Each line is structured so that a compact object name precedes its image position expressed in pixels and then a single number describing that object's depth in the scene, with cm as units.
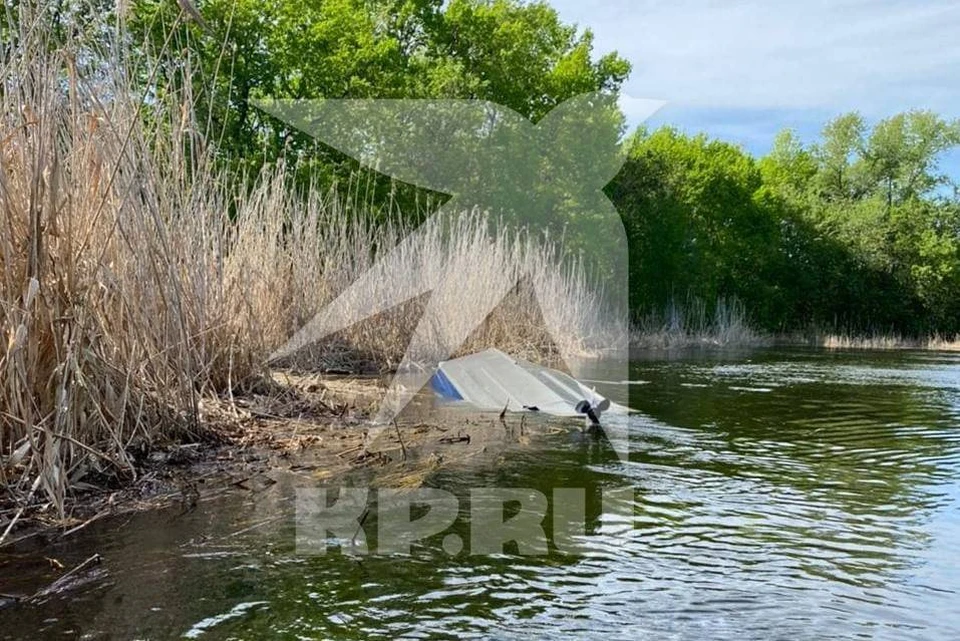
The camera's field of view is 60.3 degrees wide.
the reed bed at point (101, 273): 271
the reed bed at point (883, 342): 2499
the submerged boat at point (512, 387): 590
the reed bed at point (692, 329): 1919
